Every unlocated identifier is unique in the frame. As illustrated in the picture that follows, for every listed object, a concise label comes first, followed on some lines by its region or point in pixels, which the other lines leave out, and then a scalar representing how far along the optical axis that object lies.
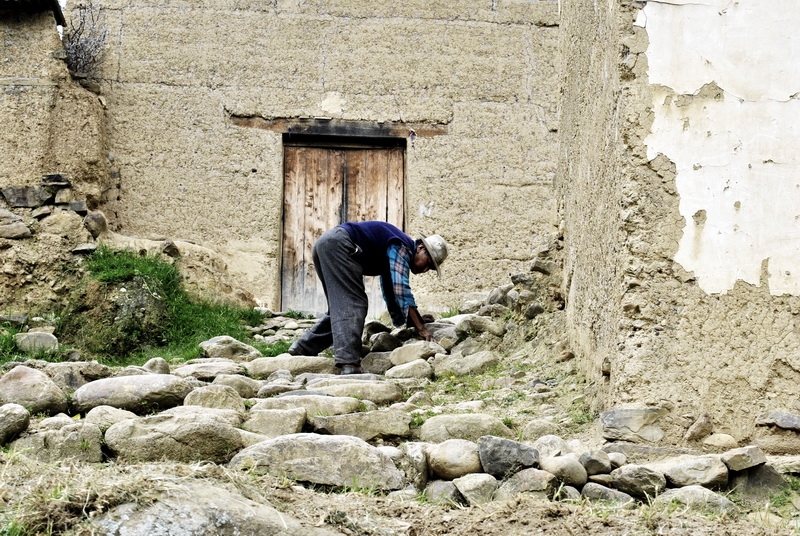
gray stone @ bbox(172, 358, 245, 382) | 5.92
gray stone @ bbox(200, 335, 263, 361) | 7.20
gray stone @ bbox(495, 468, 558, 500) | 3.77
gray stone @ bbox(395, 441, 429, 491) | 3.88
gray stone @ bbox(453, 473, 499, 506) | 3.75
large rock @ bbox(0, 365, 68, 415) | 4.54
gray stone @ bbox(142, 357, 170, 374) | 5.86
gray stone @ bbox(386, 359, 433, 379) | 6.23
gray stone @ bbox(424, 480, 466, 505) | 3.69
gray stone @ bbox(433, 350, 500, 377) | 6.20
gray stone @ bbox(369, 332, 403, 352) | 7.14
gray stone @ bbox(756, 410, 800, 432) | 4.26
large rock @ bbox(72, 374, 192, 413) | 4.63
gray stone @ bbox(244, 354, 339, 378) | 6.52
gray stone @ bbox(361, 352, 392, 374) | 6.82
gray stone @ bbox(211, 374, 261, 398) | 5.41
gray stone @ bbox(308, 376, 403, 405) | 5.26
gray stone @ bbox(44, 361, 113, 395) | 5.20
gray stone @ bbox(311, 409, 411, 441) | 4.45
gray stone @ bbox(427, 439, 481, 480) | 3.96
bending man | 6.78
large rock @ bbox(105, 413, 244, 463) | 3.83
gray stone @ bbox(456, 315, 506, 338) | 6.93
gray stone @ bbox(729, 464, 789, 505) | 3.90
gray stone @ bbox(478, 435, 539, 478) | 3.90
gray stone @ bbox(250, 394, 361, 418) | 4.72
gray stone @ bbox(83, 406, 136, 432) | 4.20
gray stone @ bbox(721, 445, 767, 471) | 3.93
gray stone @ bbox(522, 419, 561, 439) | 4.65
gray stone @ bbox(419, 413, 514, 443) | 4.50
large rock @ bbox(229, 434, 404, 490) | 3.71
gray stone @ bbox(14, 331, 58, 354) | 7.43
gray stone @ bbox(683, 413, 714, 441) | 4.27
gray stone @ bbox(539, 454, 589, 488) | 3.83
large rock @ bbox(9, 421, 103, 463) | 3.83
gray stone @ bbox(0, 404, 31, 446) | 3.97
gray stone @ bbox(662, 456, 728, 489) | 3.89
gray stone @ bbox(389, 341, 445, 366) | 6.73
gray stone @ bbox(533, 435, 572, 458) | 4.09
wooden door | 10.18
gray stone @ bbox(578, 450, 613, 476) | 3.90
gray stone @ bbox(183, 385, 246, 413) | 4.65
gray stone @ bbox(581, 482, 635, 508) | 3.73
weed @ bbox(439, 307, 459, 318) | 8.79
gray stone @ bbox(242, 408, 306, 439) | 4.29
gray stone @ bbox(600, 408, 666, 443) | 4.30
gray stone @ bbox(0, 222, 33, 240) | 8.90
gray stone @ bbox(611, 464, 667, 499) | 3.80
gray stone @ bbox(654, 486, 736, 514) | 3.67
